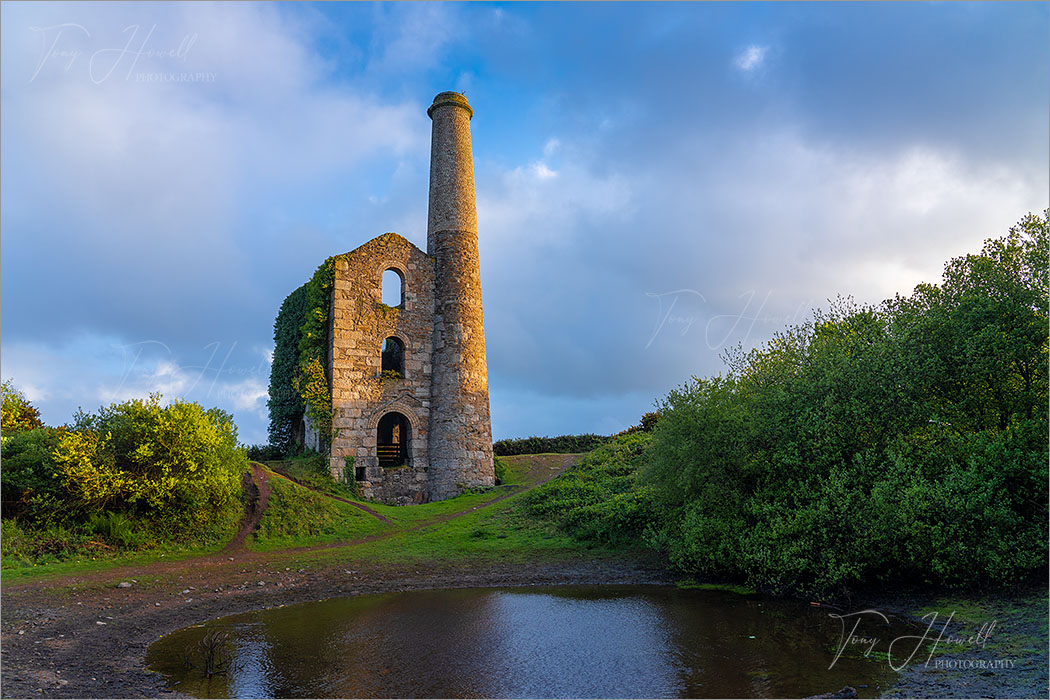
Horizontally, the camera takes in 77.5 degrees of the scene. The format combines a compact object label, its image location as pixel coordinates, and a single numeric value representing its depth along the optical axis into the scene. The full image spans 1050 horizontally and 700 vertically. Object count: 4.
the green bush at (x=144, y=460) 19.86
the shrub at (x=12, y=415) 24.44
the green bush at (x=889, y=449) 14.12
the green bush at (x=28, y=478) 20.00
